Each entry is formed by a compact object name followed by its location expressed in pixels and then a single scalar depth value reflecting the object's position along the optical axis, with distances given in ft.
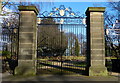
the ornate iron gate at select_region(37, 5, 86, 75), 28.06
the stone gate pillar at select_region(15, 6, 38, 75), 25.30
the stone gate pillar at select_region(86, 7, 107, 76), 25.09
